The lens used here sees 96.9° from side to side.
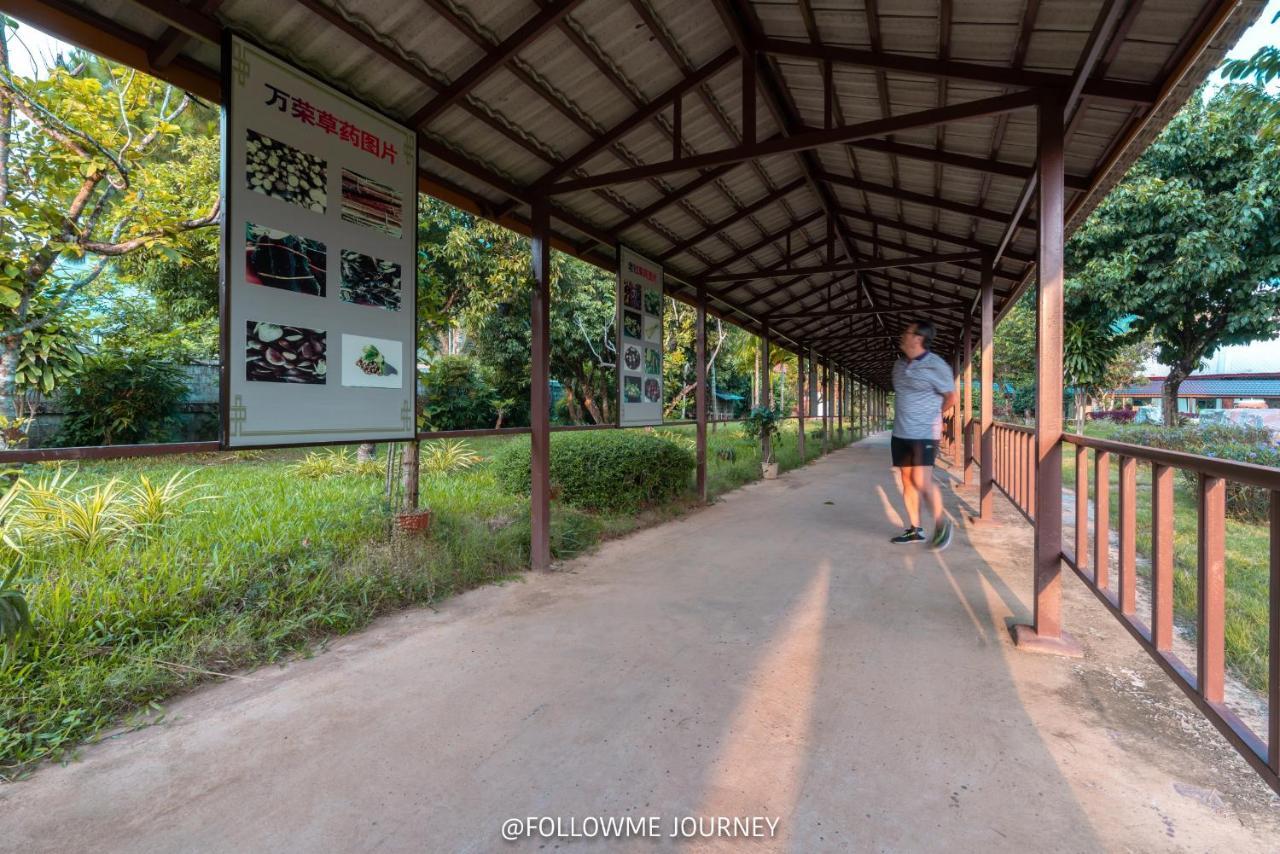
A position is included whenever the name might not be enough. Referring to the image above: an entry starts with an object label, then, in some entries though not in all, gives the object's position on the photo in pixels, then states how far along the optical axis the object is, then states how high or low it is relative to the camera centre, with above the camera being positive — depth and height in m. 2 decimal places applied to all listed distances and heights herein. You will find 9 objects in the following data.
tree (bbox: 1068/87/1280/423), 10.55 +3.81
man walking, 4.43 +0.15
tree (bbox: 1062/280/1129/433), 12.80 +2.16
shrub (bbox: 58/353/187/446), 7.13 +0.24
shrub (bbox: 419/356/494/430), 11.17 +0.61
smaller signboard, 5.20 +0.81
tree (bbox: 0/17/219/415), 3.97 +1.85
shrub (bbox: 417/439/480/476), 7.63 -0.50
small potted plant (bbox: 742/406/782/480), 9.35 -0.09
